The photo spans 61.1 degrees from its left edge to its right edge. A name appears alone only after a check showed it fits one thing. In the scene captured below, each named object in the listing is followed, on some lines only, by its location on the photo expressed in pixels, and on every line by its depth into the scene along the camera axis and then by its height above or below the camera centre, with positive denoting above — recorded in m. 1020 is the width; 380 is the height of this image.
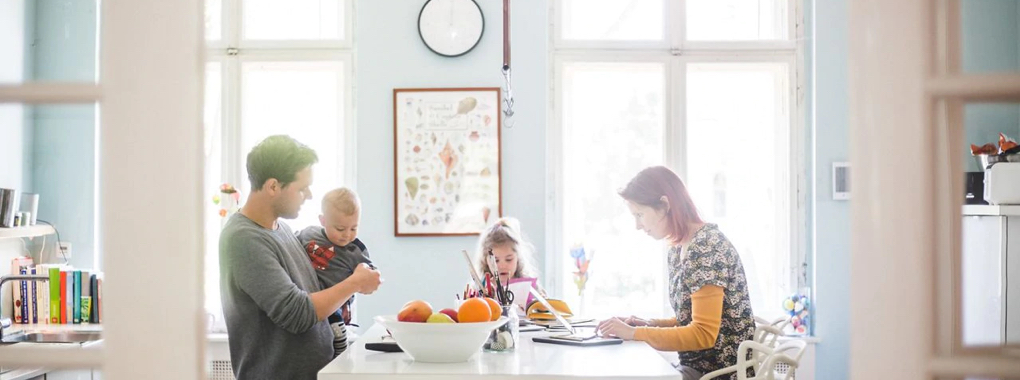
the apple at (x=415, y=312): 2.22 -0.30
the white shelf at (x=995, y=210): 0.96 -0.03
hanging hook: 4.35 +0.44
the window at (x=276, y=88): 4.64 +0.58
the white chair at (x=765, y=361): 2.46 -0.49
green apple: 2.21 -0.32
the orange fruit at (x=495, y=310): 2.36 -0.31
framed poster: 4.47 +0.18
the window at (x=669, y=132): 4.70 +0.34
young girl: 3.76 -0.25
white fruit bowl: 2.17 -0.37
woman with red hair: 2.67 -0.28
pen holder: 2.46 -0.41
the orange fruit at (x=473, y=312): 2.22 -0.30
